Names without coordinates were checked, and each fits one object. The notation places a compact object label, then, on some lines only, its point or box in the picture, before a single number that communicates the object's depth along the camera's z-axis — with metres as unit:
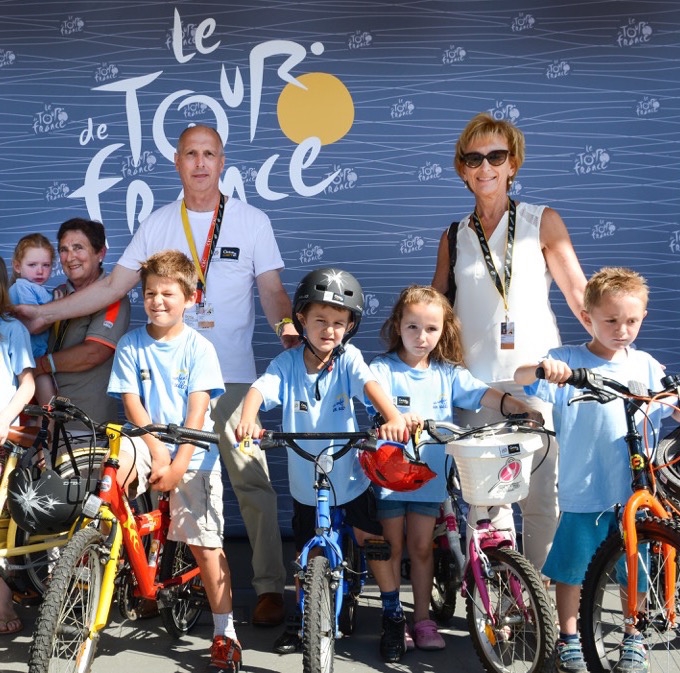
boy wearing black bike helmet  4.06
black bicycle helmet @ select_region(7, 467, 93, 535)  4.05
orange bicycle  3.57
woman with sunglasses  4.52
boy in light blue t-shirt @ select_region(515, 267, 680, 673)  3.95
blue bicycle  3.47
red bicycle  3.41
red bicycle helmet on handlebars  3.77
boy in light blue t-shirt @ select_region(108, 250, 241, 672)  4.15
